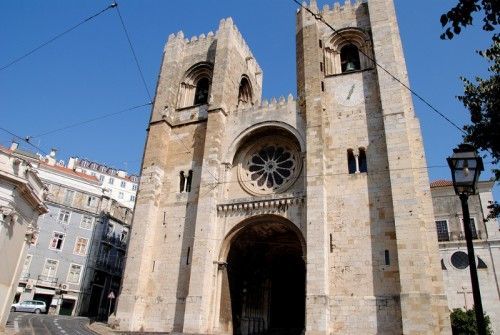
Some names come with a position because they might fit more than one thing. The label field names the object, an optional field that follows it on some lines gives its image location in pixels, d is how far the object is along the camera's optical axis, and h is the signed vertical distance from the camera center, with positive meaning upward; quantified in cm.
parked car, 2718 +67
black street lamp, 554 +210
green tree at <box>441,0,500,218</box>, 1049 +594
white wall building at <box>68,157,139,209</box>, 6359 +2022
